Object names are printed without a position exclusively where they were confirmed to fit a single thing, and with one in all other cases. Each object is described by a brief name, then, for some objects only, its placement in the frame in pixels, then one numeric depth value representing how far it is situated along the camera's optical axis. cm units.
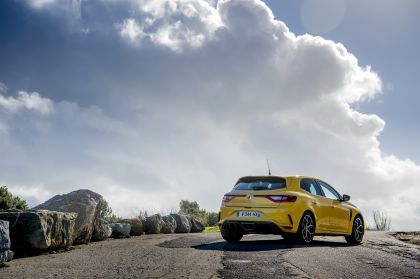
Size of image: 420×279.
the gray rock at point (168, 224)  1600
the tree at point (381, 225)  2781
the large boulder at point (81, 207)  1012
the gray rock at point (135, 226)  1380
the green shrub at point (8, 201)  1745
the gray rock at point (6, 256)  641
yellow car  967
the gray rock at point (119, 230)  1258
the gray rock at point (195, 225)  1869
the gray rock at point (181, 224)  1753
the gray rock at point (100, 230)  1098
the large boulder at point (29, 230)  768
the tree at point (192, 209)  2661
